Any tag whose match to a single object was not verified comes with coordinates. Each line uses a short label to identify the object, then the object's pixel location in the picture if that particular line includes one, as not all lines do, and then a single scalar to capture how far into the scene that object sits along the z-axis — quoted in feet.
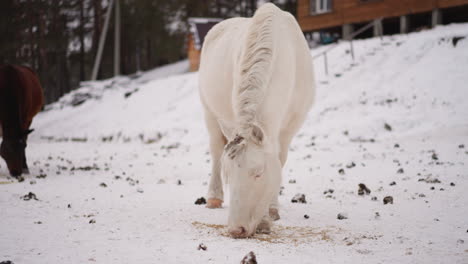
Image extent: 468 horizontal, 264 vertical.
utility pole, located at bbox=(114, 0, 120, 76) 111.96
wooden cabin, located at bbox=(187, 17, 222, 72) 111.90
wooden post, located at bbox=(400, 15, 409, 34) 67.41
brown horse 26.63
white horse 11.86
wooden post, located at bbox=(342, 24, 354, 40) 76.70
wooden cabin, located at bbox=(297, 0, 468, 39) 64.69
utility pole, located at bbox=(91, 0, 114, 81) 104.32
